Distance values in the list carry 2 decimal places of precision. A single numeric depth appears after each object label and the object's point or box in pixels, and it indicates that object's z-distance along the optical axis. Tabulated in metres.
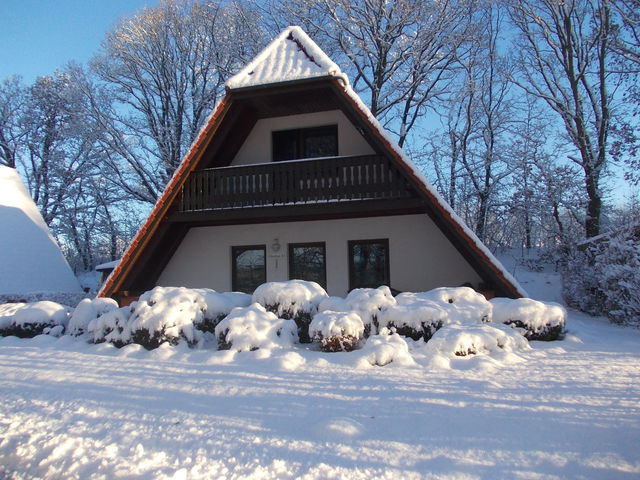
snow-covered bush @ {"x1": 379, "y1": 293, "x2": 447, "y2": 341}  7.36
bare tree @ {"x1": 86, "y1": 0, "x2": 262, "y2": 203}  23.92
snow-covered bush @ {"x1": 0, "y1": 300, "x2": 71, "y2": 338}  9.59
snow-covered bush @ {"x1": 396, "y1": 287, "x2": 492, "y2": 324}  7.59
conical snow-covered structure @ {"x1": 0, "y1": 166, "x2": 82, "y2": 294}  16.72
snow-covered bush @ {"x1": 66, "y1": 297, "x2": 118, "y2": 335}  8.99
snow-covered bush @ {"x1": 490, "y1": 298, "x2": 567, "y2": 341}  7.58
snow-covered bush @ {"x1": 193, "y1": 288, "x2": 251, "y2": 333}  8.46
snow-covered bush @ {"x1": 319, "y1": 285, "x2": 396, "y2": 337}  7.63
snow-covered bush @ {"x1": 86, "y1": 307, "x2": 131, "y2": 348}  8.09
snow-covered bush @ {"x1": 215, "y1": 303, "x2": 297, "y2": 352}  7.18
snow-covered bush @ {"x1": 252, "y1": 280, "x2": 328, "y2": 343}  8.20
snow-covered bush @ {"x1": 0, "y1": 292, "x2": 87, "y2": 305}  15.02
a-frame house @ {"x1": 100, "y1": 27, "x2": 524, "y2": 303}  10.19
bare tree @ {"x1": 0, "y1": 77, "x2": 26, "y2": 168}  29.53
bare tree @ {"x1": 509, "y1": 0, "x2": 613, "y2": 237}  18.75
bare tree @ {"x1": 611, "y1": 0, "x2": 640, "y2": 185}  16.19
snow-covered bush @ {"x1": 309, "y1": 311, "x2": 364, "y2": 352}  7.01
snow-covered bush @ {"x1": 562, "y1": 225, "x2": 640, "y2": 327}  9.09
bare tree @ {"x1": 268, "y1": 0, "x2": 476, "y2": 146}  20.55
